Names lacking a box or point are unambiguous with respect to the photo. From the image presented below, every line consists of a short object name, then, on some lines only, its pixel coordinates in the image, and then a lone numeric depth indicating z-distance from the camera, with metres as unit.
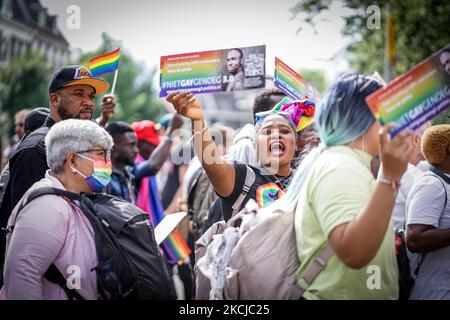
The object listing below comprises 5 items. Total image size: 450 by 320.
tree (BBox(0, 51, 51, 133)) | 39.38
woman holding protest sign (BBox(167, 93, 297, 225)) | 3.65
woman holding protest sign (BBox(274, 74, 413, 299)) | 2.63
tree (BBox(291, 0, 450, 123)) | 15.52
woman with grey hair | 3.24
